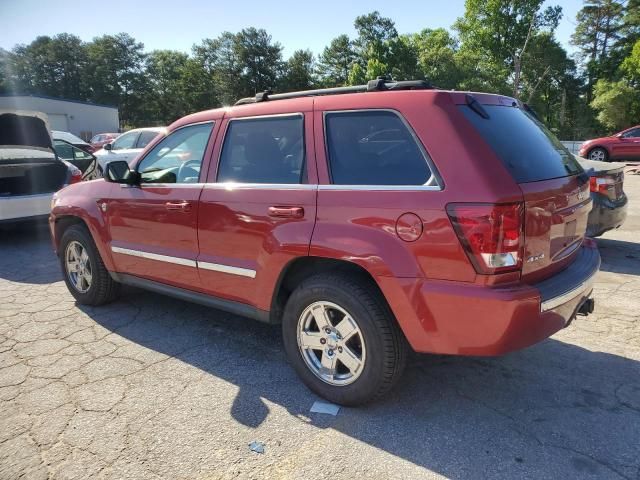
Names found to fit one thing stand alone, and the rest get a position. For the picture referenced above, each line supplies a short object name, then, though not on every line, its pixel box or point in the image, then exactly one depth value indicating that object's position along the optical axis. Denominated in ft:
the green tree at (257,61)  204.95
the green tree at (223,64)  202.80
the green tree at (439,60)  147.33
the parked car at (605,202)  17.56
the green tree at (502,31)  152.56
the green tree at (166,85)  215.72
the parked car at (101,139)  74.70
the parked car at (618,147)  56.39
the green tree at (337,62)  200.95
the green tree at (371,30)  188.24
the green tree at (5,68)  225.48
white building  121.80
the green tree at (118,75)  221.66
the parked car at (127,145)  36.20
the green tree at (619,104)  112.16
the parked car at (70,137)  45.98
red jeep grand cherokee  7.43
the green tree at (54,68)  230.48
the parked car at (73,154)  36.14
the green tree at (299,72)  204.95
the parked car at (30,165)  23.63
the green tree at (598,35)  146.51
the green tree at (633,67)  111.34
